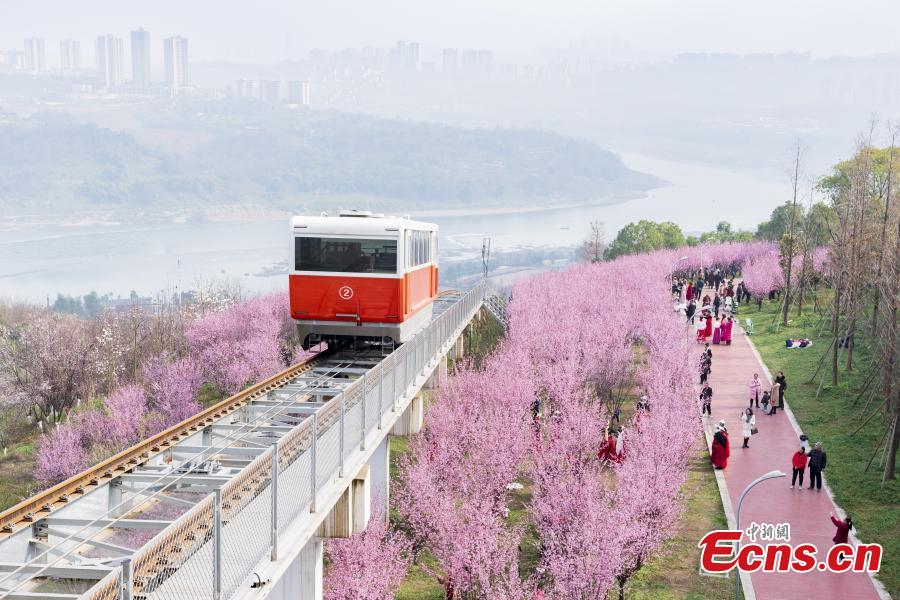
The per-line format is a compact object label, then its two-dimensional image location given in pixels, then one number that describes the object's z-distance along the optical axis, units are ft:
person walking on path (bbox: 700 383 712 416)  114.75
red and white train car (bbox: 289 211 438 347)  74.02
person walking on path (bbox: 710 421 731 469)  95.61
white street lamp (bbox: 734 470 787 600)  59.30
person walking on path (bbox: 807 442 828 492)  85.10
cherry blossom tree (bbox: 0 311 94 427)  164.76
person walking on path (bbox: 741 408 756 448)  103.09
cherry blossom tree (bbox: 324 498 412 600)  67.15
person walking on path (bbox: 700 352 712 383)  130.82
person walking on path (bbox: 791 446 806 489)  87.10
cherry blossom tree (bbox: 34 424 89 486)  122.93
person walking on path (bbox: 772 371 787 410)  115.44
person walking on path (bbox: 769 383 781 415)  116.39
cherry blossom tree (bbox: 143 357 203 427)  141.90
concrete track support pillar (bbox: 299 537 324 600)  49.44
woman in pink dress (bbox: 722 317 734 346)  163.02
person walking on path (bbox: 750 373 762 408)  117.08
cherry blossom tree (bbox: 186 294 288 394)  155.63
